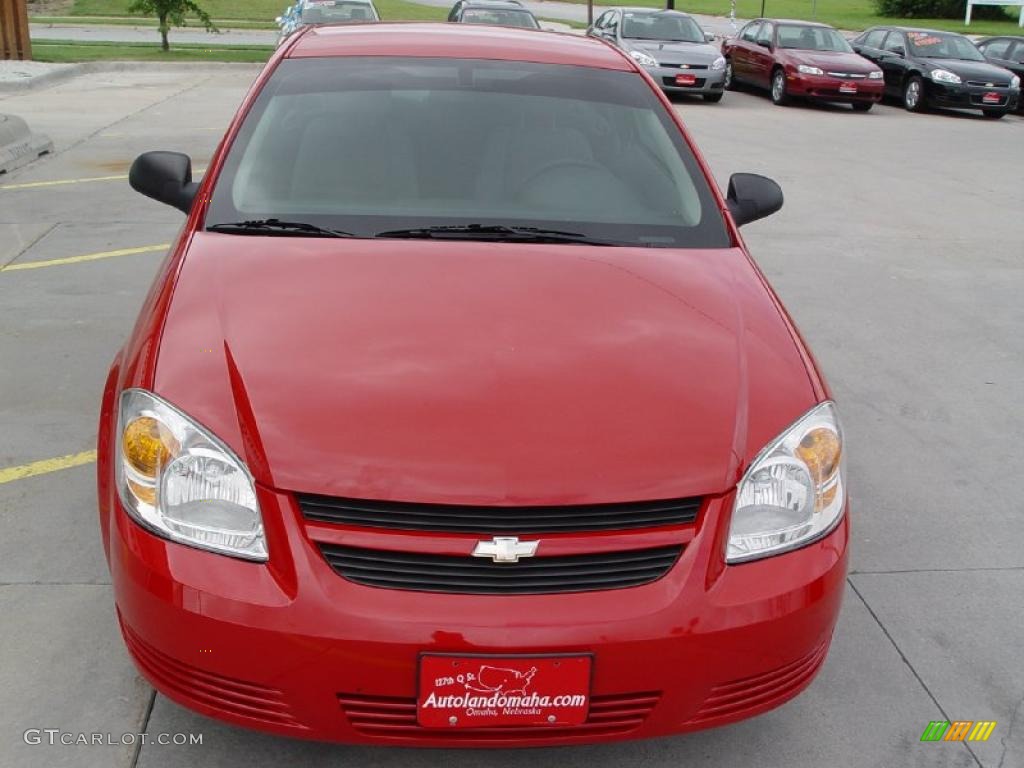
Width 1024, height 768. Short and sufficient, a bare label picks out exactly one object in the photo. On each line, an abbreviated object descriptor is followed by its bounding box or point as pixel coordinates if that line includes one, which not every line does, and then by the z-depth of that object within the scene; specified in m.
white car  19.53
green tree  22.41
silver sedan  18.45
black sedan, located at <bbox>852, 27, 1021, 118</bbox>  18.84
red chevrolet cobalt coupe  2.27
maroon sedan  18.72
